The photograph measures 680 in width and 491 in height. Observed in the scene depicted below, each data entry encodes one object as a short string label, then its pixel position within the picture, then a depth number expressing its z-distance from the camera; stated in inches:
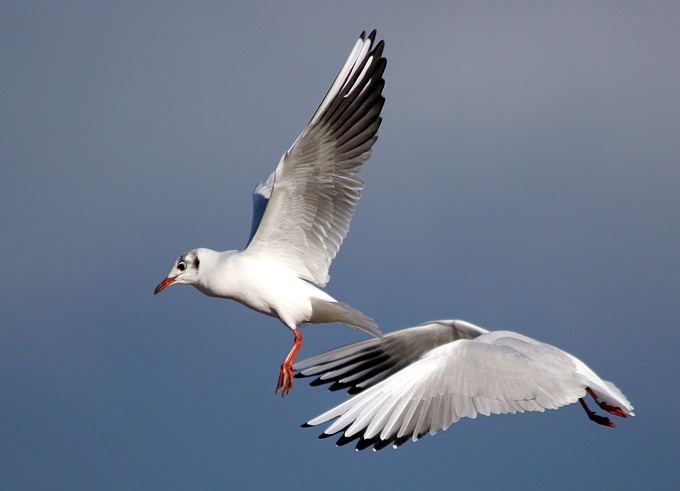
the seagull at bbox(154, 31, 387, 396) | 577.0
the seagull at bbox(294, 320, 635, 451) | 474.0
